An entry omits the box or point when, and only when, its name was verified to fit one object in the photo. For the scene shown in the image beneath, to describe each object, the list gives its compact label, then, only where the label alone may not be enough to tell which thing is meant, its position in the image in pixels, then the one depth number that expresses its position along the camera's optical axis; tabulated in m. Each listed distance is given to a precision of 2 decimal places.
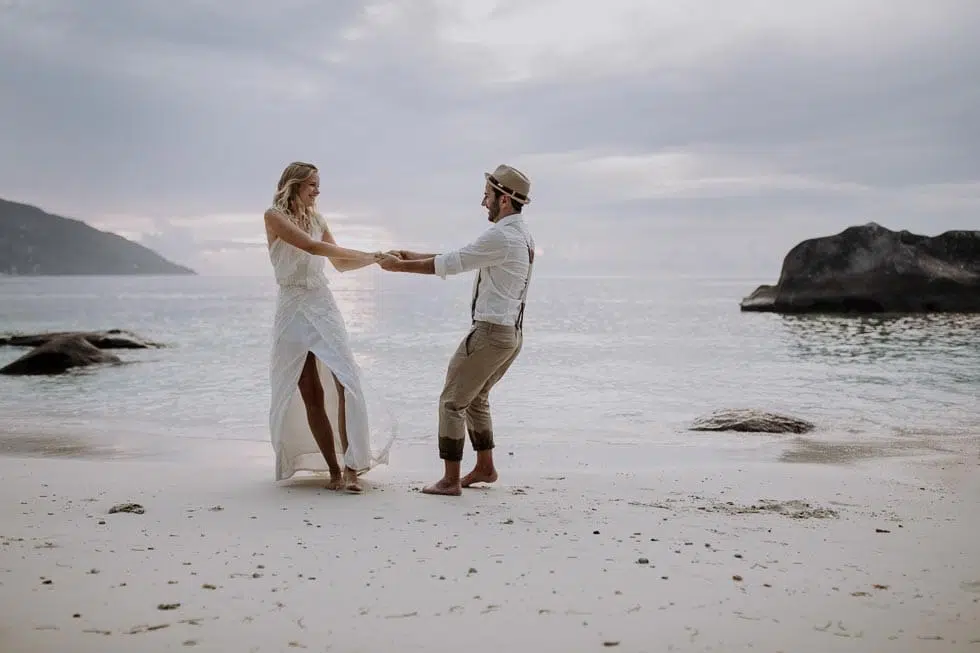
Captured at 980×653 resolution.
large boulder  40.50
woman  6.04
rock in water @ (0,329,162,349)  23.81
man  5.80
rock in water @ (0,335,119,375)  17.12
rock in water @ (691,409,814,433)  10.12
